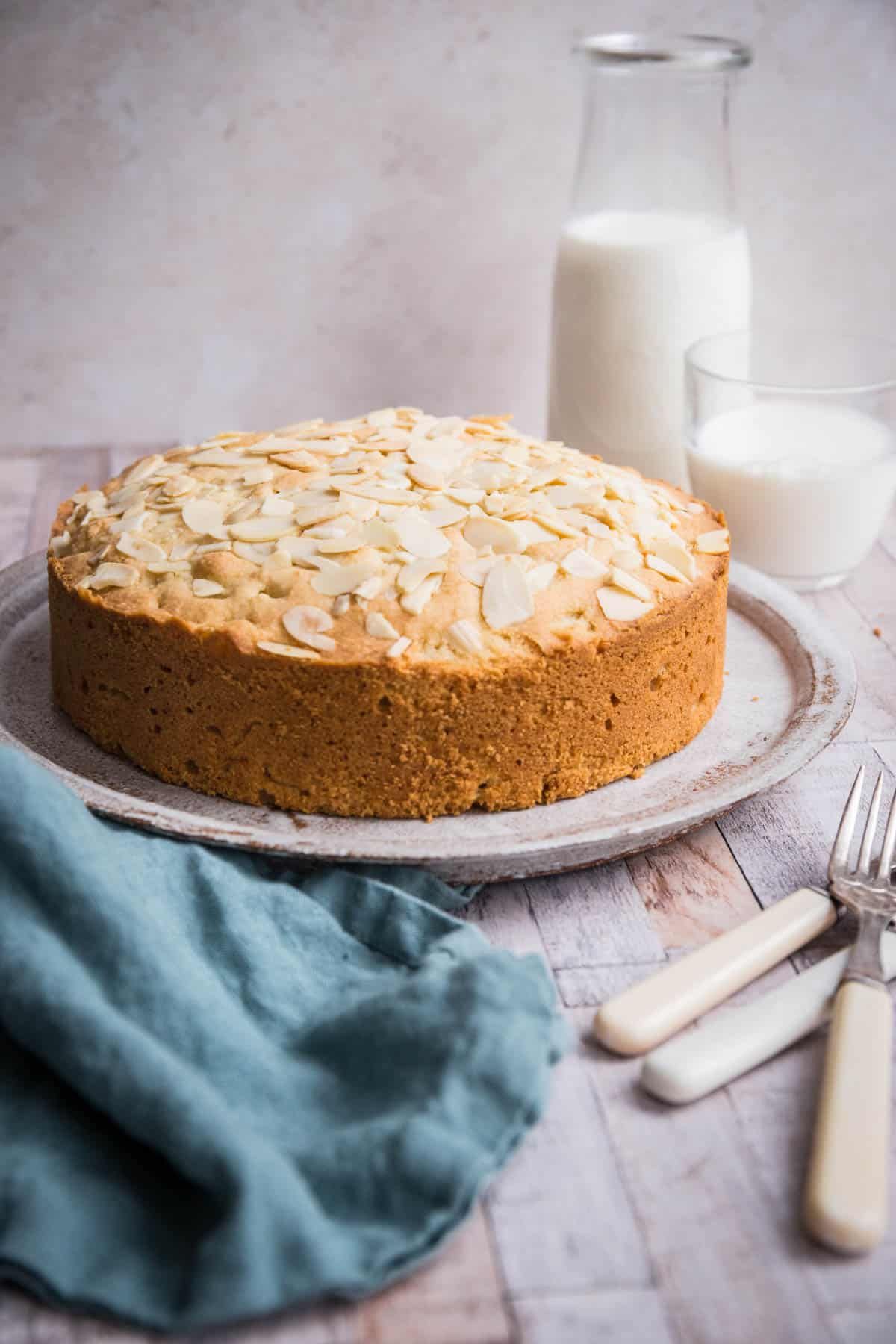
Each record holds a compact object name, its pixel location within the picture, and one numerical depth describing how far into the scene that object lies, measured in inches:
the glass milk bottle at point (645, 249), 46.1
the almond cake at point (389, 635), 37.4
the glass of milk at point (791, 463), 44.9
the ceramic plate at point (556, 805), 36.7
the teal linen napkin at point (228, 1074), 29.4
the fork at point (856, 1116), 30.3
